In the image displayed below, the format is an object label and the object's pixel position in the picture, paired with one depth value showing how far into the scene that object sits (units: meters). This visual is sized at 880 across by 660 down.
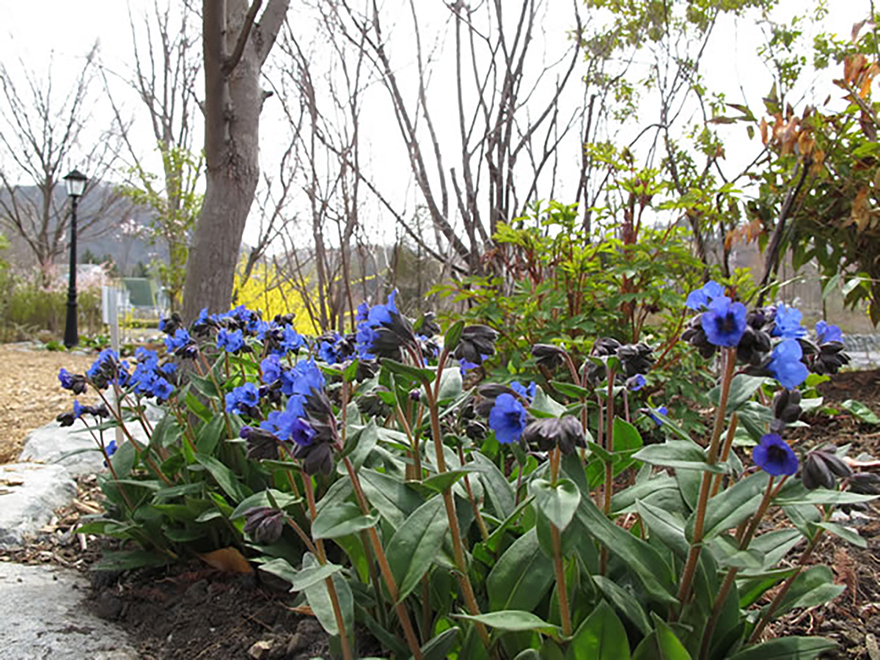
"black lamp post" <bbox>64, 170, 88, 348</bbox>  12.99
